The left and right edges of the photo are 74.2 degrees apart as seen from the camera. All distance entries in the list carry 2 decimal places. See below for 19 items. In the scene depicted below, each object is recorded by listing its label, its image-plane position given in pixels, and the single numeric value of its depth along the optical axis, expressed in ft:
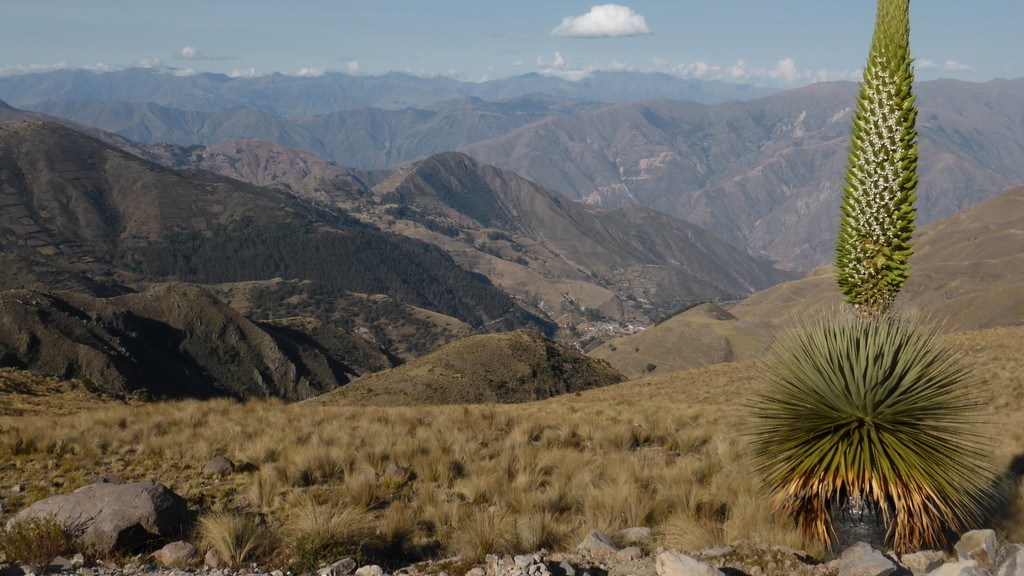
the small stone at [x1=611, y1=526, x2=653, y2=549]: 23.30
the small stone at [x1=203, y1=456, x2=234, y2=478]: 32.40
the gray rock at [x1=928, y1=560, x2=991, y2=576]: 18.12
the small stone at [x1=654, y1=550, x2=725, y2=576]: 18.25
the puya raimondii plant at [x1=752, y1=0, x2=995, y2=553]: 20.77
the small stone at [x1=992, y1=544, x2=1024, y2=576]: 18.97
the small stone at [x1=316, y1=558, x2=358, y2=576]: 19.36
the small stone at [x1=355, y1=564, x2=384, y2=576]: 19.48
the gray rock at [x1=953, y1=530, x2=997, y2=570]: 20.57
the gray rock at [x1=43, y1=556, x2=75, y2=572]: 19.62
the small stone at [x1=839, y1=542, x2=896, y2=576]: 18.88
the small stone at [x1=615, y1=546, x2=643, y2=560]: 21.48
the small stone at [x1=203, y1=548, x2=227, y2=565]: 20.80
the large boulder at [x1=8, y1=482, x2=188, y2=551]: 21.67
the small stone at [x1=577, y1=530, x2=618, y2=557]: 21.85
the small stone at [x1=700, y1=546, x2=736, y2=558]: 21.34
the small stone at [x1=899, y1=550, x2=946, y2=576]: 20.80
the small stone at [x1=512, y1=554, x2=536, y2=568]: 19.40
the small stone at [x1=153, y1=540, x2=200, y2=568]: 20.79
